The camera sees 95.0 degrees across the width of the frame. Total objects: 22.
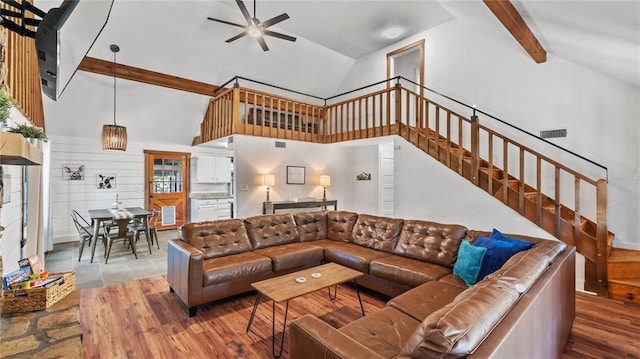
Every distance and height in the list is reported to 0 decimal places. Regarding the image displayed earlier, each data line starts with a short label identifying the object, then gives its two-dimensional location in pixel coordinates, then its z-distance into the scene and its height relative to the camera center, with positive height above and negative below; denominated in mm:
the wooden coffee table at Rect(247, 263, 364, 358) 2281 -880
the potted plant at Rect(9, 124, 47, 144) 1977 +316
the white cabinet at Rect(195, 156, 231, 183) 7750 +260
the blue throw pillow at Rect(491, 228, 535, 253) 2449 -532
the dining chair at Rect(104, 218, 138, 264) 4617 -910
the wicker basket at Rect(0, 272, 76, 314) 1749 -745
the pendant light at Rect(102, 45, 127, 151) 4637 +648
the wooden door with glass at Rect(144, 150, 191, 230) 7230 -165
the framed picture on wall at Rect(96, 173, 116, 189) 6543 -45
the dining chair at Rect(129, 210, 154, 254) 5227 -874
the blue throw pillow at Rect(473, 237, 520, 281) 2442 -626
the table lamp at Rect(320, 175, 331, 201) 6707 -25
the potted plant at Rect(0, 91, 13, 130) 1328 +332
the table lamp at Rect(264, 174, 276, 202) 5832 -12
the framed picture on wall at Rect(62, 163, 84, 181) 6168 +127
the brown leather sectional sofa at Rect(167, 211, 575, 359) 1152 -753
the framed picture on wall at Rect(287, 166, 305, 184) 6449 +105
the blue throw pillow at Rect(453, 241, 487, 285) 2537 -731
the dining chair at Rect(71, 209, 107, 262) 4750 -943
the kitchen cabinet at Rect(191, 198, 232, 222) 7289 -773
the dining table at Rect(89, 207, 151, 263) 4633 -615
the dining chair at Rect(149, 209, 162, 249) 5509 -917
